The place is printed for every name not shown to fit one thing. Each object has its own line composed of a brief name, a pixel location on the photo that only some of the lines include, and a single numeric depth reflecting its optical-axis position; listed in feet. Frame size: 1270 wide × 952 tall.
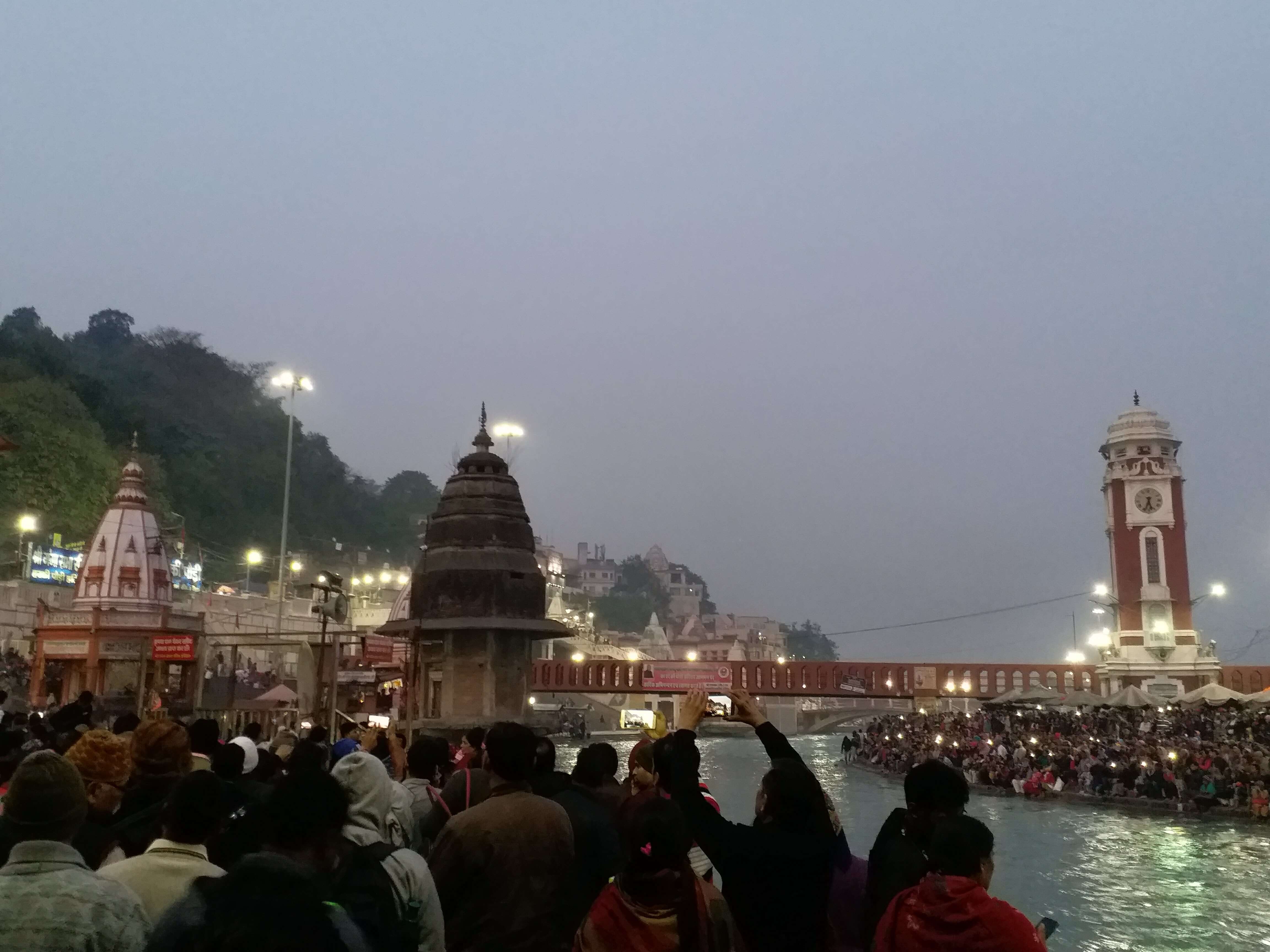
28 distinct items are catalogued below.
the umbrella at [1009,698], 131.54
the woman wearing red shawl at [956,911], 11.41
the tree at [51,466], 170.71
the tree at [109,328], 304.50
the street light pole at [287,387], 122.42
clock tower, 177.58
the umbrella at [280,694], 111.34
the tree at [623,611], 494.18
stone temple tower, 85.66
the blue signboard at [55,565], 161.17
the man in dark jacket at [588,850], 16.49
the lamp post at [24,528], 161.57
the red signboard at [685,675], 142.92
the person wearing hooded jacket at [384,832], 12.45
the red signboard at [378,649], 103.30
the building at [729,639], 411.95
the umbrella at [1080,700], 113.91
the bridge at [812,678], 161.48
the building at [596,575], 594.65
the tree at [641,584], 593.01
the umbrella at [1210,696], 100.42
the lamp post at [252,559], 220.84
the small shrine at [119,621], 122.52
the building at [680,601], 630.74
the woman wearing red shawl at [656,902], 12.24
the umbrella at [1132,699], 105.19
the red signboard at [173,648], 94.53
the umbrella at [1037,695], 125.18
